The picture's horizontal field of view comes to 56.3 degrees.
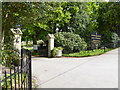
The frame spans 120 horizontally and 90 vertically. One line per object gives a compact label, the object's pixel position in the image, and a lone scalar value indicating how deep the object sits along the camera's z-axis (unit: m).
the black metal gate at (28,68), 2.68
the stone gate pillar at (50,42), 10.86
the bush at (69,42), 11.80
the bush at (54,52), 10.57
